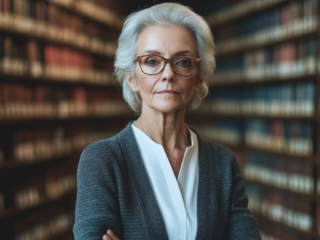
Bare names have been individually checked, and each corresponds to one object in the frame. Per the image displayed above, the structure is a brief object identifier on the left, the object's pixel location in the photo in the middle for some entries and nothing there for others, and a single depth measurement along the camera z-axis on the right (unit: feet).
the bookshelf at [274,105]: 10.07
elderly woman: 3.74
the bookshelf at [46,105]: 9.22
